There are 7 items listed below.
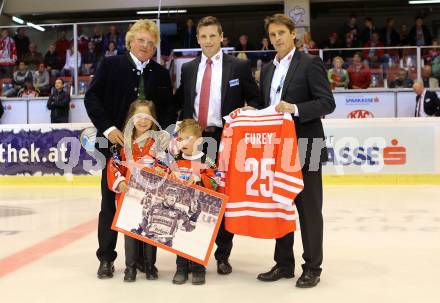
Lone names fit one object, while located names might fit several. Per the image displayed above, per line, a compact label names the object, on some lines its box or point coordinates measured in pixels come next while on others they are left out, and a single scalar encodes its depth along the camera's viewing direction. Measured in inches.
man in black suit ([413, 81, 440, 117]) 376.2
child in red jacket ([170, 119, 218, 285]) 131.5
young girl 132.3
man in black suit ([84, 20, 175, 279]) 136.1
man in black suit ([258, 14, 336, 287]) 126.7
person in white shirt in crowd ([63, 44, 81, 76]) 407.2
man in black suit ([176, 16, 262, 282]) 139.4
